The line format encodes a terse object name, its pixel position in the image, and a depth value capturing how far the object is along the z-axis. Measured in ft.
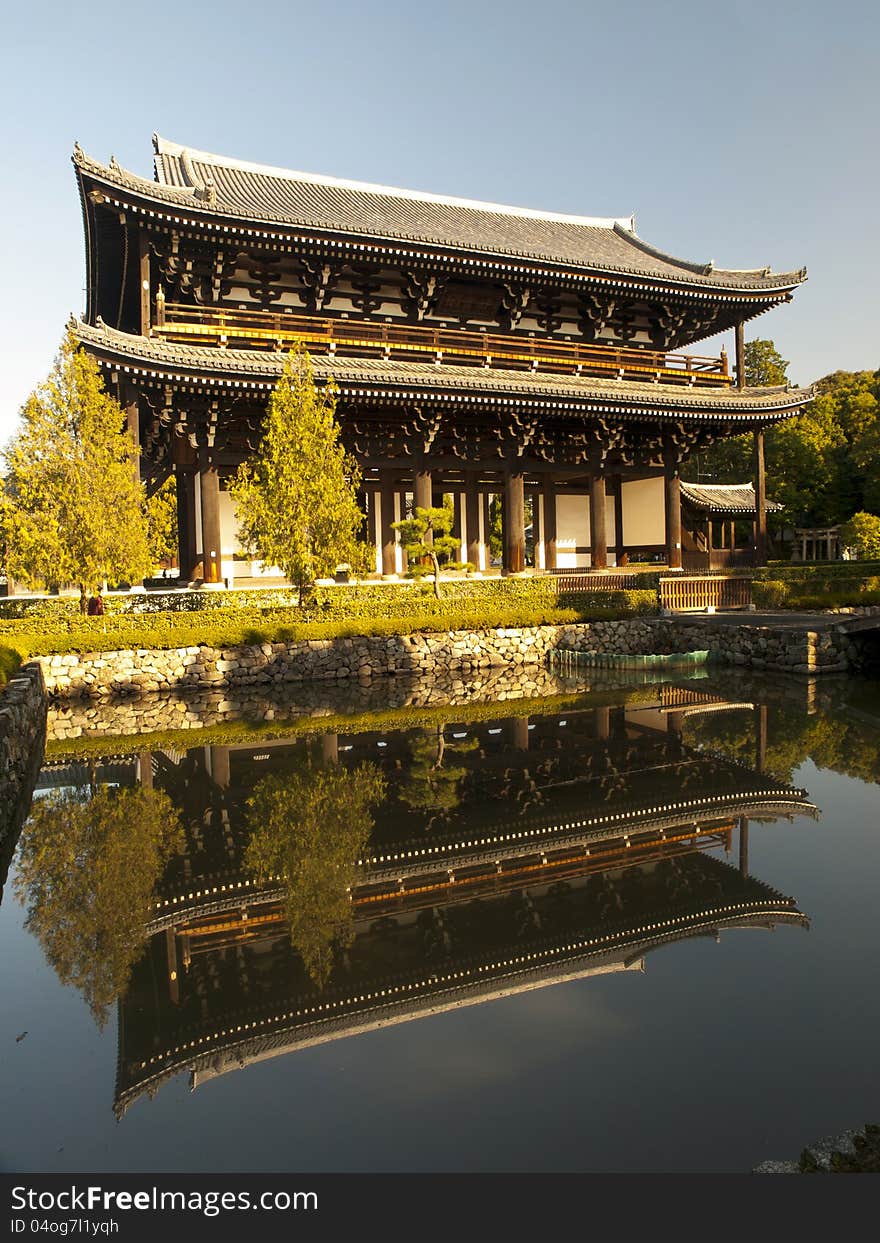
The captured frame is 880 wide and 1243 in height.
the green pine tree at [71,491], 59.47
